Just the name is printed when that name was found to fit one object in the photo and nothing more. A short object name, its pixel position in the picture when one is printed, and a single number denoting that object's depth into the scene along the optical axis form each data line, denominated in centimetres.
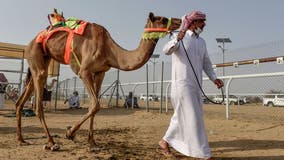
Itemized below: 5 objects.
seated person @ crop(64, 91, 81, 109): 1889
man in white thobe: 443
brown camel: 504
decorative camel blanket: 597
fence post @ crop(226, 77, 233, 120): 898
